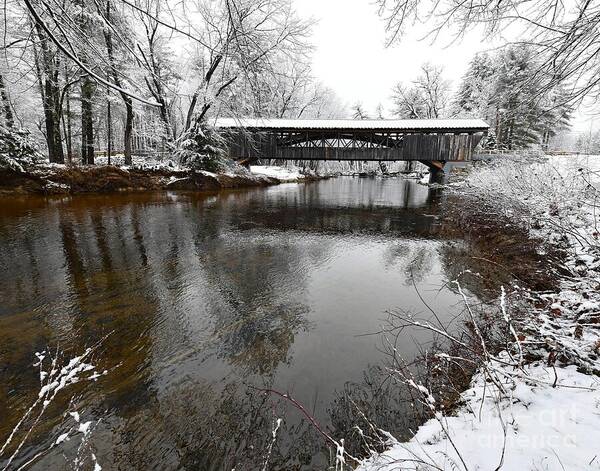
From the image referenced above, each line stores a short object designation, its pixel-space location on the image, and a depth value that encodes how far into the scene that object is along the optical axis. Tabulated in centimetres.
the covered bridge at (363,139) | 1844
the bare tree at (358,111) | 4438
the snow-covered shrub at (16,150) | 1016
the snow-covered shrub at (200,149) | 1625
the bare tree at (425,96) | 3366
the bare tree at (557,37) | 228
